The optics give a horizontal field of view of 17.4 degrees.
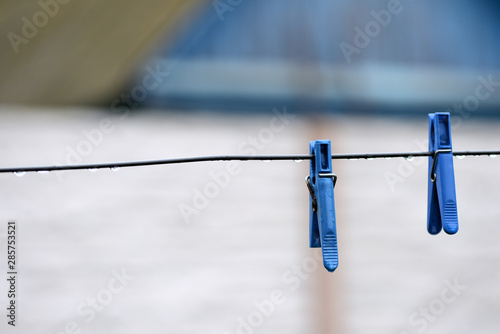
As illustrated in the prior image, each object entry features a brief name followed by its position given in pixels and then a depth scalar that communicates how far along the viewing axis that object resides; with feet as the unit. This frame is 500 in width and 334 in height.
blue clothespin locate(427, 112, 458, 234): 3.19
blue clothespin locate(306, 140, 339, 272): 3.15
